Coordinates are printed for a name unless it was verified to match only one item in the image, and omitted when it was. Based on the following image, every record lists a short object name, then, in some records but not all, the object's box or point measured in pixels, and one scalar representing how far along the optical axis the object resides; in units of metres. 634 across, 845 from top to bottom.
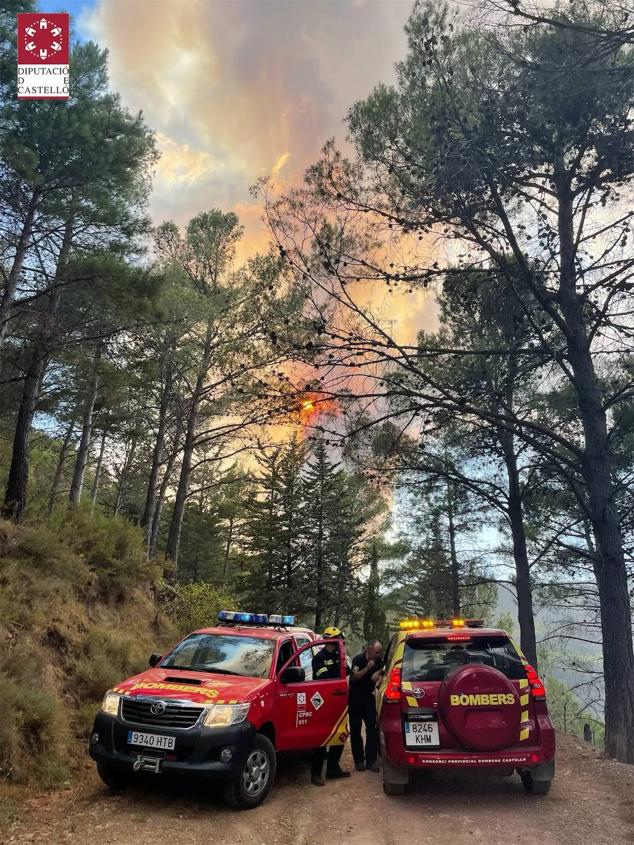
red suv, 5.86
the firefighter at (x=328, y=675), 7.19
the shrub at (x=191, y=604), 15.65
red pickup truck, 5.63
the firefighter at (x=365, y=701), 7.61
